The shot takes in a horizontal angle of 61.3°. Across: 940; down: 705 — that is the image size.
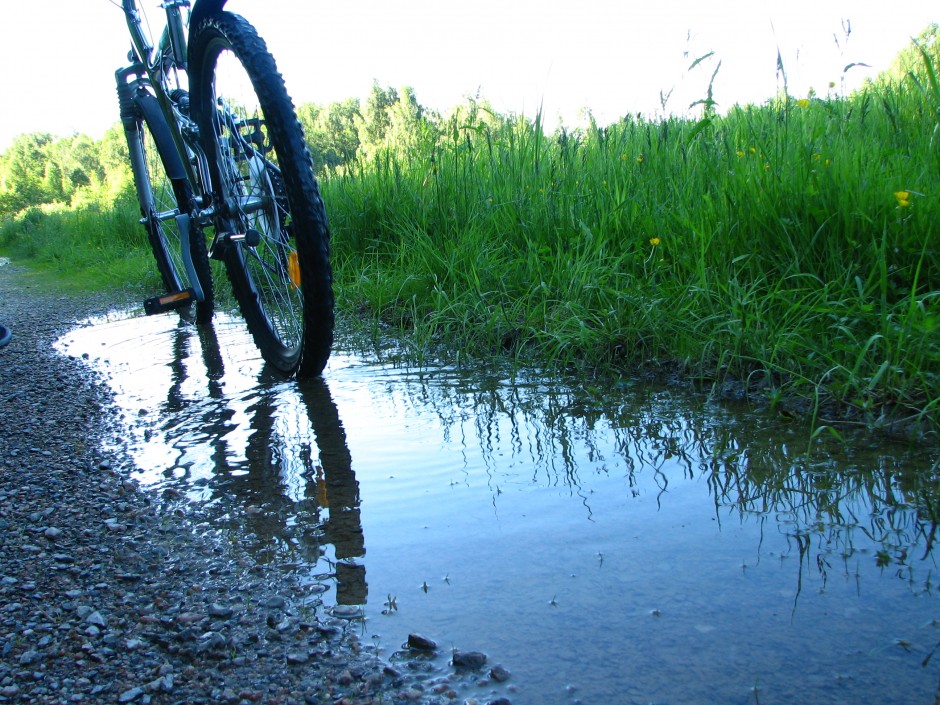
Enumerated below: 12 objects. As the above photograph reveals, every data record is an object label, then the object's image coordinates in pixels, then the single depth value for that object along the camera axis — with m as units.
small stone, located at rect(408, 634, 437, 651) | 1.35
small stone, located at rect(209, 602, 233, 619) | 1.50
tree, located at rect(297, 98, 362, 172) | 68.79
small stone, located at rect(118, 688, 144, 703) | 1.29
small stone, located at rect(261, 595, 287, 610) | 1.52
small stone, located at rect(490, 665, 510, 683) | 1.26
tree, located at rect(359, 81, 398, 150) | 77.25
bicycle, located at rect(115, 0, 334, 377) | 2.60
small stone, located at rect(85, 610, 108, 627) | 1.51
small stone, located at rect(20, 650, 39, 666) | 1.41
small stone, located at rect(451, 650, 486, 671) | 1.30
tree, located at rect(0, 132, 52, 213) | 56.56
